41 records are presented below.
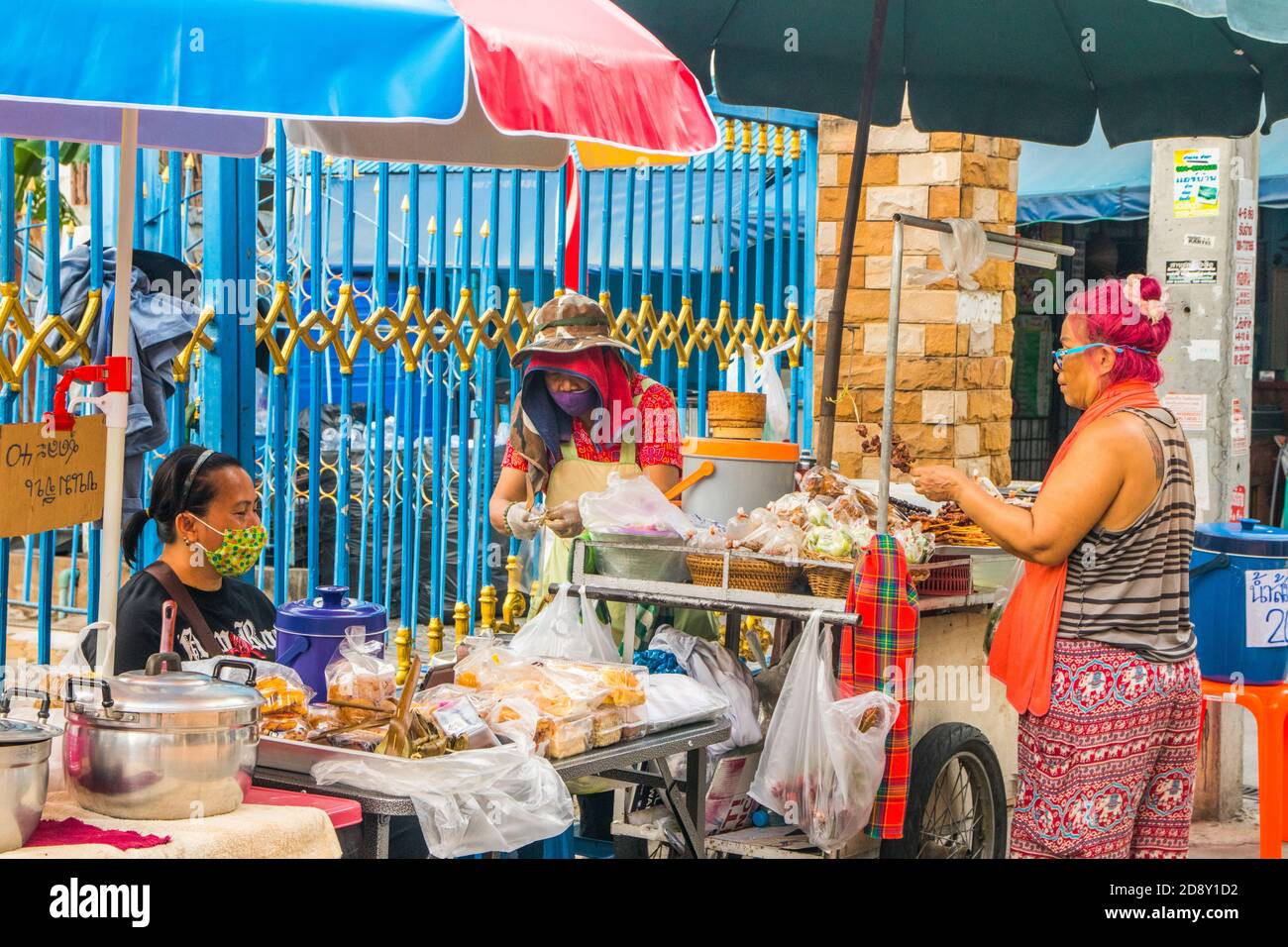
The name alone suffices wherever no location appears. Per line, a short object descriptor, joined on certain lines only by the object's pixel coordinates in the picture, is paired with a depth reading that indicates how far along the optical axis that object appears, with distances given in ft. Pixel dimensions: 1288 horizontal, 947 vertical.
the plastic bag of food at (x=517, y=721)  10.88
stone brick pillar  23.02
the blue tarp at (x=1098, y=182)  36.50
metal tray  10.21
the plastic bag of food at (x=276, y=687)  10.82
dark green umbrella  18.76
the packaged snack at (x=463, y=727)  10.73
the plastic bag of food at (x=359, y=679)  11.18
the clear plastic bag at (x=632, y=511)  14.98
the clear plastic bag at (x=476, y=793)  9.75
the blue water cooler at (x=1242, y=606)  17.07
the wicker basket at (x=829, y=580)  14.21
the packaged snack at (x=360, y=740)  10.61
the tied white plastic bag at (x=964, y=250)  15.17
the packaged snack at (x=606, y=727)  11.50
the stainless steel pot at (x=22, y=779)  8.04
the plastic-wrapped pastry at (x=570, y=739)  11.02
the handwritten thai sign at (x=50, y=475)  9.48
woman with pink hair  13.10
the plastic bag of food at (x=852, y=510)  15.31
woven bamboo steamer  18.12
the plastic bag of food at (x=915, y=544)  14.66
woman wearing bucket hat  16.80
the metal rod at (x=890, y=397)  14.17
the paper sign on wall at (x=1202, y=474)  21.22
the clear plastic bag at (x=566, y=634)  14.61
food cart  14.49
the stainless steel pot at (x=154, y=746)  8.64
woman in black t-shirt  12.42
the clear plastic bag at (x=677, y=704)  12.21
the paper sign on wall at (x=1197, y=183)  20.92
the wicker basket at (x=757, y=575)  14.44
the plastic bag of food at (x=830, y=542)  14.40
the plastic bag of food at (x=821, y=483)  16.16
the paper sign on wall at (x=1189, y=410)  21.07
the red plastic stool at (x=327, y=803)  9.51
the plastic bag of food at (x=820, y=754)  13.70
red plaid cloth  13.73
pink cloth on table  8.36
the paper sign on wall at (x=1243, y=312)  21.01
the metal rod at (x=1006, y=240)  14.53
